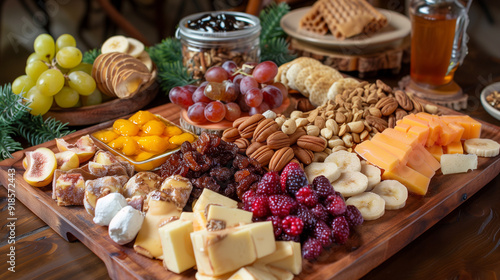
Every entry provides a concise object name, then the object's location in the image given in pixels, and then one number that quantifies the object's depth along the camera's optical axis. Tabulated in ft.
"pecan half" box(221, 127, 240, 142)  2.94
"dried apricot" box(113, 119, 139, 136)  2.94
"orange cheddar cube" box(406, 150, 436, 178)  2.83
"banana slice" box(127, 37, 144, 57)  3.44
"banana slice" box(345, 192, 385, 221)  2.65
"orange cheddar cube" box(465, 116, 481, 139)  2.99
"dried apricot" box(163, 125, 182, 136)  2.96
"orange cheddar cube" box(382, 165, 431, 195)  2.75
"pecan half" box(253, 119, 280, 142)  2.86
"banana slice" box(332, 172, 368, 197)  2.70
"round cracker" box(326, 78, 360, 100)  3.19
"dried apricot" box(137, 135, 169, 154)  2.87
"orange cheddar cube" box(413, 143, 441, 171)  2.88
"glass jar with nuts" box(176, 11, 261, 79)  3.30
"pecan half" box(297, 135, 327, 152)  2.87
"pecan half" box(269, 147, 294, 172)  2.81
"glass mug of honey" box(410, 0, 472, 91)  3.28
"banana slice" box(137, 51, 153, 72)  3.45
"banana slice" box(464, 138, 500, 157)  2.93
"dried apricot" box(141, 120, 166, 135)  2.94
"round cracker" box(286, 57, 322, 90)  3.31
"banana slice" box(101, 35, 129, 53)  3.43
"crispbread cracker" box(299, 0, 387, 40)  3.60
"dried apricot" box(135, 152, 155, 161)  2.85
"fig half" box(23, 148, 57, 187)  2.80
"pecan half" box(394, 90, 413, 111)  3.06
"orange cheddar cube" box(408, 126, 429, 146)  2.87
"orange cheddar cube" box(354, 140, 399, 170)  2.78
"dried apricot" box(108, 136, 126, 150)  2.89
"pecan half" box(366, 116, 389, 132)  2.98
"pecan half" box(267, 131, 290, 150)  2.84
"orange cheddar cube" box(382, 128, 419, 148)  2.85
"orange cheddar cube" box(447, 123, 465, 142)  2.95
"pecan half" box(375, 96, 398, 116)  3.03
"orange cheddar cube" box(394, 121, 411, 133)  2.92
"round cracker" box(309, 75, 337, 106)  3.24
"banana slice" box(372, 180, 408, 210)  2.70
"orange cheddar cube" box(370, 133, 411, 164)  2.80
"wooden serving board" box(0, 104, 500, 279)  2.51
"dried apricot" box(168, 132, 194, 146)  2.91
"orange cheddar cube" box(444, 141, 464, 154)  2.94
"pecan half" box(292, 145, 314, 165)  2.85
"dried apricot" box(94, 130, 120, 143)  2.94
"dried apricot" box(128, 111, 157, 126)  2.99
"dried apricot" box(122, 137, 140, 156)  2.86
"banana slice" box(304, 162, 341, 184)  2.75
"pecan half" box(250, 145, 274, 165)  2.83
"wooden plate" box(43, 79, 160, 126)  3.20
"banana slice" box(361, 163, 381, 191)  2.75
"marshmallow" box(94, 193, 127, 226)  2.61
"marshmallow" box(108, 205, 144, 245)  2.55
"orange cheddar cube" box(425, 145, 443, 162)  2.93
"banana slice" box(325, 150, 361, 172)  2.80
